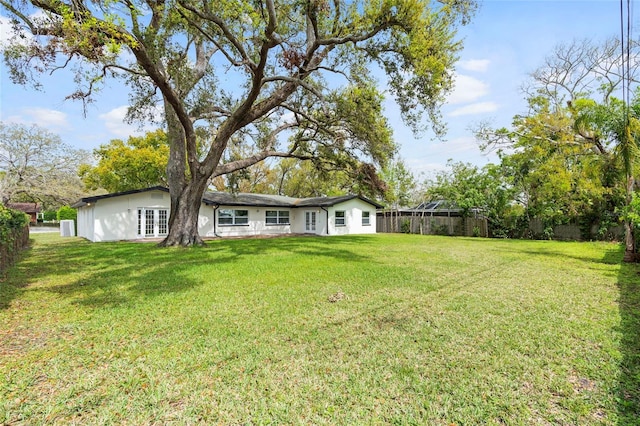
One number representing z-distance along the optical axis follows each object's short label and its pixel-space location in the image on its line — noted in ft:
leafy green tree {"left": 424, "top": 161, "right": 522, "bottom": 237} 68.28
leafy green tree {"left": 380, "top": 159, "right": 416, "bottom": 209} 106.47
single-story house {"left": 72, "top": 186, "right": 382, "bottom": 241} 55.42
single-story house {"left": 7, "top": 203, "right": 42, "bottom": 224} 131.67
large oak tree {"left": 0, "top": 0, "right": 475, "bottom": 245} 22.91
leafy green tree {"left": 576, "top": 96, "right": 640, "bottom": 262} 31.17
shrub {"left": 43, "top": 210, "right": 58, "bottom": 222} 125.39
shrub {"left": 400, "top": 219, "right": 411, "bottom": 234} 85.10
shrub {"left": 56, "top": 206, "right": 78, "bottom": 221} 83.20
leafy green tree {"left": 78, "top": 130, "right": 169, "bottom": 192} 92.18
